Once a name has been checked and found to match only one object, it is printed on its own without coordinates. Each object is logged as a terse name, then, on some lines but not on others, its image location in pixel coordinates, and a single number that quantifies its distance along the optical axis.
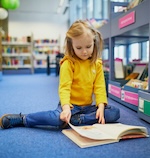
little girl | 0.96
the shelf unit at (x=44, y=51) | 6.48
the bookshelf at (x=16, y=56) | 6.13
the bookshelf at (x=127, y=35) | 1.19
